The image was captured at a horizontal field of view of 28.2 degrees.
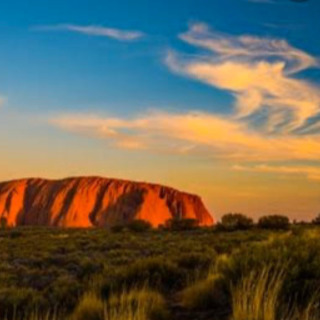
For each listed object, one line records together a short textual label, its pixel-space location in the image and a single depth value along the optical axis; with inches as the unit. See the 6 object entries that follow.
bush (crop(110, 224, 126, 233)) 2123.5
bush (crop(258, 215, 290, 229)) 1700.3
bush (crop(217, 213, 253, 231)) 1728.0
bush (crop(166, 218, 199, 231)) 2004.2
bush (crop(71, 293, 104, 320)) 464.8
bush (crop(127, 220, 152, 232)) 2081.7
